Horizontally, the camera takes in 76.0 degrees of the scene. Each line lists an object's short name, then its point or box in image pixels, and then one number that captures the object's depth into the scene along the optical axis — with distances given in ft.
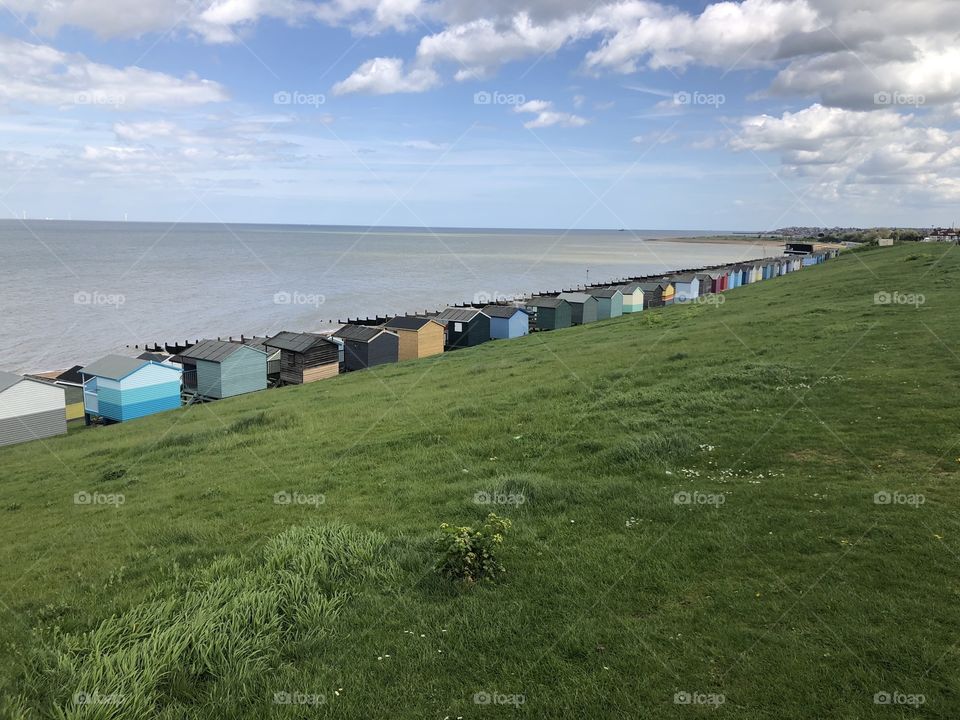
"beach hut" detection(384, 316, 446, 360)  164.55
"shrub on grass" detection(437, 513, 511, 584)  29.27
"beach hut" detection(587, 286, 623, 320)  213.46
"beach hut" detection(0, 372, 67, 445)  108.37
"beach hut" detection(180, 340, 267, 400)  133.18
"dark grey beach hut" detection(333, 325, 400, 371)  154.81
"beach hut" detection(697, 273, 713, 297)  252.75
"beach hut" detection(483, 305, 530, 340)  181.68
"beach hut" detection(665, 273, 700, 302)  247.29
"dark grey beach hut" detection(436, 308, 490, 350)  181.06
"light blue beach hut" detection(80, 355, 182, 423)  120.26
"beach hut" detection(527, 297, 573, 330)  199.41
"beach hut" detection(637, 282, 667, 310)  234.11
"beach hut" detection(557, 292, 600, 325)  206.90
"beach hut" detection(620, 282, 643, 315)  222.89
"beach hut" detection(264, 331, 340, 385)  143.84
